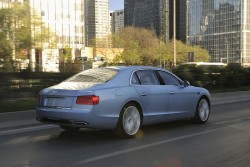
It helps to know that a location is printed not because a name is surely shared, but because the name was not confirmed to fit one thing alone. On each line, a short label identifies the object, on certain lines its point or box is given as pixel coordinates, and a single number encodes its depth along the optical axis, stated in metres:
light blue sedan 9.08
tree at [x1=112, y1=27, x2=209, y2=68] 77.19
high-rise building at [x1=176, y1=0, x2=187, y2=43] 142.50
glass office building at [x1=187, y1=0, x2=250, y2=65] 136.12
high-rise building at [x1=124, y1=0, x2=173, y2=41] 95.56
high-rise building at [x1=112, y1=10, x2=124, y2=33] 146.31
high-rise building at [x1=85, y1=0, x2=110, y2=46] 153.25
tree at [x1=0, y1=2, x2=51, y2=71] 23.04
